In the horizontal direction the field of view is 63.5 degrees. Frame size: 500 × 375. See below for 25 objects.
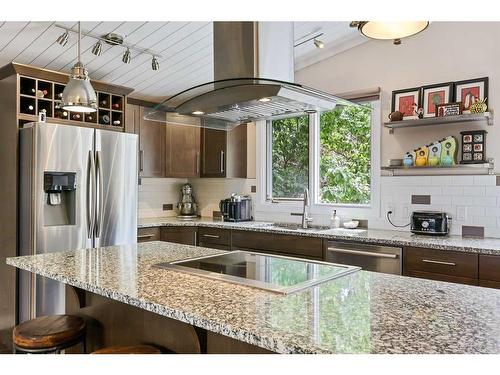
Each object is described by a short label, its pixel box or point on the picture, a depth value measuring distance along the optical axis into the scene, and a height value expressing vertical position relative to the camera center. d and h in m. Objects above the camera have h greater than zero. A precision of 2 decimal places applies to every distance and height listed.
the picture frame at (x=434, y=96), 3.30 +0.79
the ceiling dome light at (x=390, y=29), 1.72 +0.72
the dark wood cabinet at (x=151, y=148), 4.45 +0.47
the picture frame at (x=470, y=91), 3.16 +0.79
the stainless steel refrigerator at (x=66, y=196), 3.10 -0.05
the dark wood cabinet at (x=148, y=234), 4.08 -0.46
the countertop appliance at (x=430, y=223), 3.18 -0.26
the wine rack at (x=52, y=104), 3.33 +0.74
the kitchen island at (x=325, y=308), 1.03 -0.38
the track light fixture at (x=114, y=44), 3.06 +1.23
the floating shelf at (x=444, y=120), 3.08 +0.56
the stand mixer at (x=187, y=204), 5.04 -0.18
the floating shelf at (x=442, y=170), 3.16 +0.17
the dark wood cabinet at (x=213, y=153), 4.53 +0.43
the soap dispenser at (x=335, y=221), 3.87 -0.30
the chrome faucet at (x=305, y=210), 3.98 -0.20
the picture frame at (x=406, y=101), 3.48 +0.78
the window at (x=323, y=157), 3.96 +0.35
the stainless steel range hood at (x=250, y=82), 1.95 +0.52
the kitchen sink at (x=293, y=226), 3.92 -0.36
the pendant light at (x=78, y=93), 2.35 +0.57
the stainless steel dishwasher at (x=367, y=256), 2.96 -0.50
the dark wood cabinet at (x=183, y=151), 4.70 +0.46
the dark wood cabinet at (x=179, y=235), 4.28 -0.48
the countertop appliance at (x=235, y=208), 4.43 -0.20
